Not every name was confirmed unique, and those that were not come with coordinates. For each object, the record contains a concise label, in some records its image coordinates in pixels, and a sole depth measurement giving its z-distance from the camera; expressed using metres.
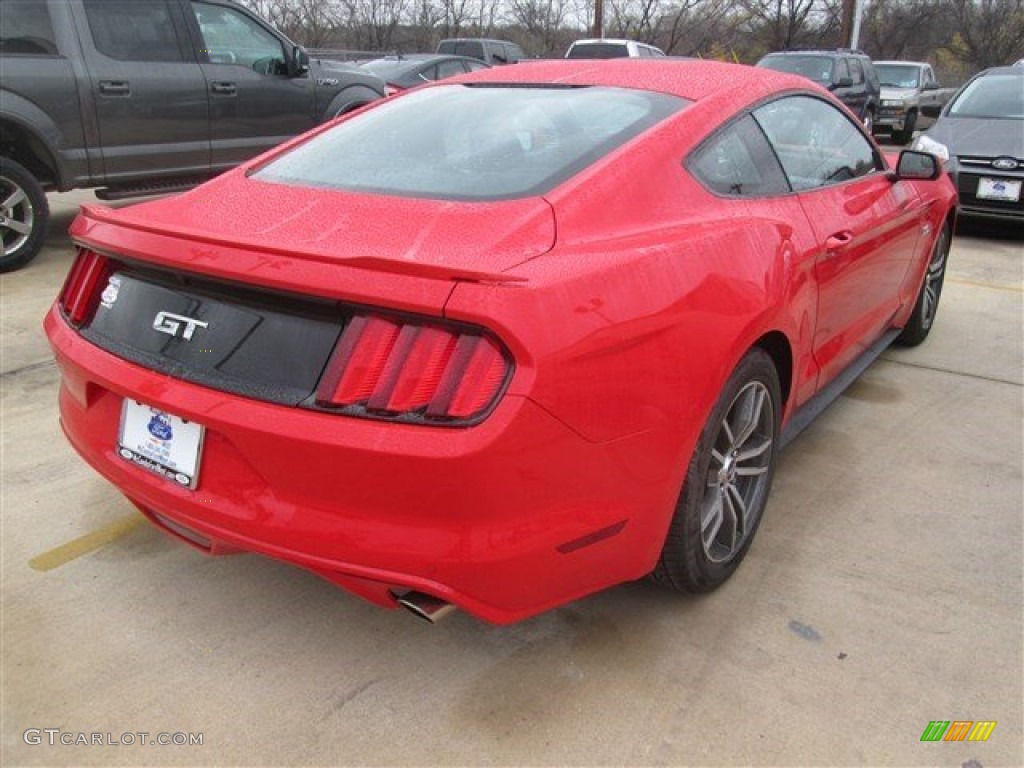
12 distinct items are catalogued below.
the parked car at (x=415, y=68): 11.07
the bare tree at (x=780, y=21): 36.50
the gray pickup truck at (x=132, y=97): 5.81
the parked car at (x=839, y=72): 14.21
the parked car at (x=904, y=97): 16.34
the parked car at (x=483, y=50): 16.80
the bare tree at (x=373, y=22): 33.19
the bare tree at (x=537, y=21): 39.47
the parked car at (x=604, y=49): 16.44
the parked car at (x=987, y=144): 7.55
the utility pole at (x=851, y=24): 27.59
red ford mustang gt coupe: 1.72
